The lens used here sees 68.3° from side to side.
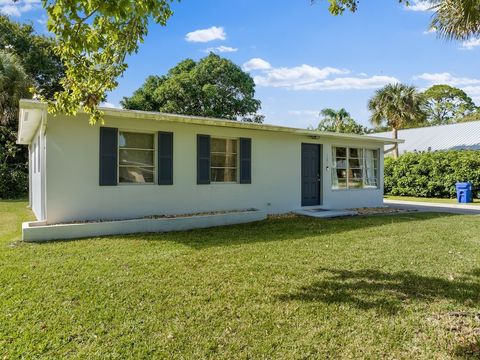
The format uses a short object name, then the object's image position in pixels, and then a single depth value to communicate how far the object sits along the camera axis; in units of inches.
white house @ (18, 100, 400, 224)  310.8
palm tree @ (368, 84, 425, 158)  991.6
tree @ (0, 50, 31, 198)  687.7
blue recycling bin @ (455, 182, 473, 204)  641.0
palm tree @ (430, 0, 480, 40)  246.6
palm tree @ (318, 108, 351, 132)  1435.8
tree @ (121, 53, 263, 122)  1093.1
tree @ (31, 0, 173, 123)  145.3
